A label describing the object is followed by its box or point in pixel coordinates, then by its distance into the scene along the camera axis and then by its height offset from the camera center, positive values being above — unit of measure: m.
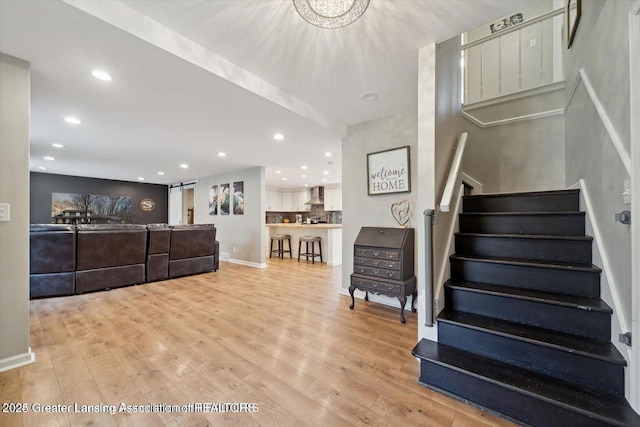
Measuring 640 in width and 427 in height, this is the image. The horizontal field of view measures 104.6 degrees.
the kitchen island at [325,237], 6.07 -0.59
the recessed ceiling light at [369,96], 2.69 +1.32
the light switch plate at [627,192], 1.17 +0.11
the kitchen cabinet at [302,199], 10.00 +0.61
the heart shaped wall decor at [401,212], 3.03 +0.03
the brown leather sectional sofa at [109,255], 3.36 -0.67
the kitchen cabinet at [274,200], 9.70 +0.54
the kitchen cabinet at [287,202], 10.24 +0.50
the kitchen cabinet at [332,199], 9.01 +0.56
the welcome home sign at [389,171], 3.04 +0.55
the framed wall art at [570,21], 2.26 +2.01
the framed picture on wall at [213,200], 6.91 +0.39
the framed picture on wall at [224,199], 6.55 +0.39
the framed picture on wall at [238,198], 6.18 +0.41
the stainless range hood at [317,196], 9.61 +0.71
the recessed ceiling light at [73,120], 3.07 +1.18
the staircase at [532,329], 1.23 -0.70
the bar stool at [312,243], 6.18 -0.74
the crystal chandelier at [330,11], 1.42 +1.20
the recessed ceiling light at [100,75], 2.08 +1.19
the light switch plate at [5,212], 1.73 +0.01
